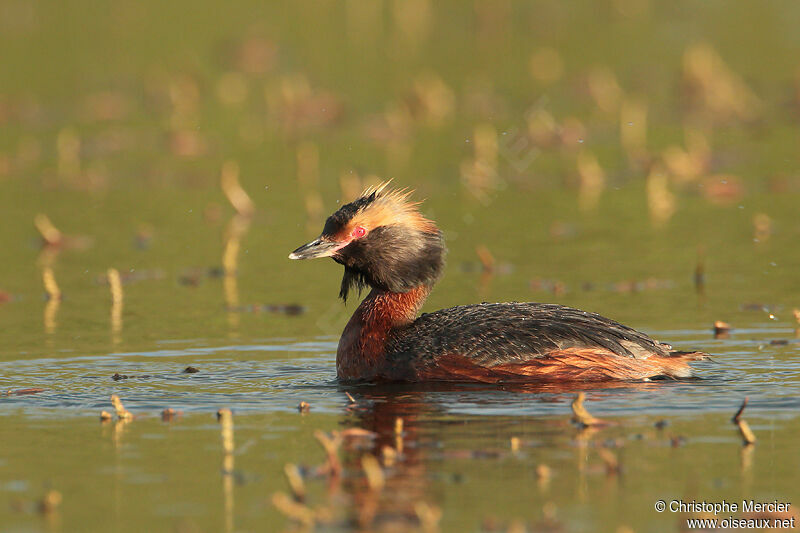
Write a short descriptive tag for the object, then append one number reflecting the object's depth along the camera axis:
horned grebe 12.66
